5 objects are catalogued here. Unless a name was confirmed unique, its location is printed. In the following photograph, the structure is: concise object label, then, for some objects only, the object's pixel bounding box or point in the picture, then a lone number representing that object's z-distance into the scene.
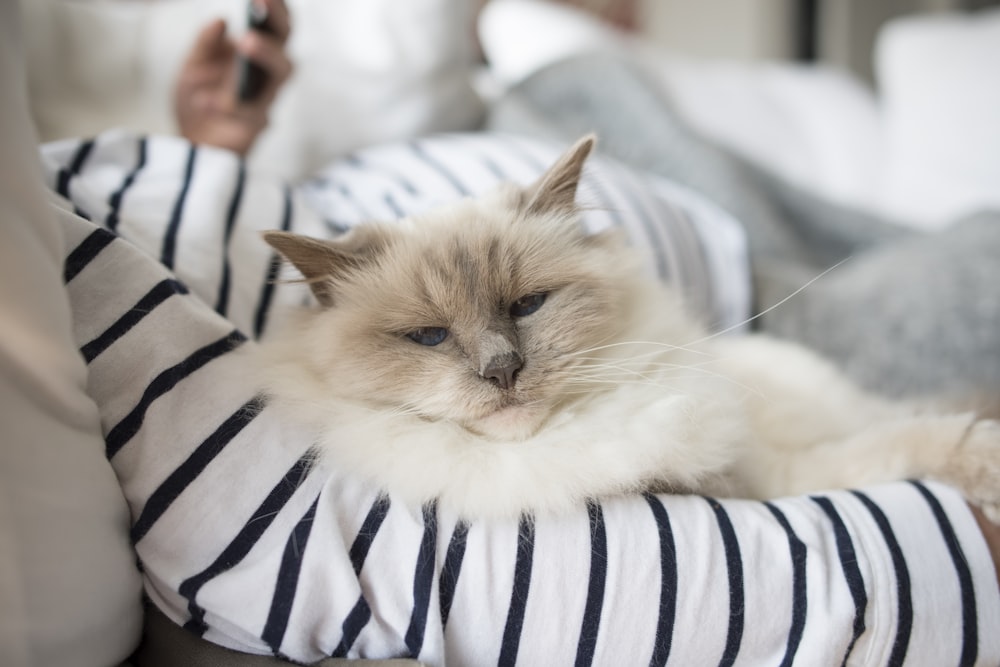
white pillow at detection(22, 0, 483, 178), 0.79
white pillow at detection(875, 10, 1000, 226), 1.04
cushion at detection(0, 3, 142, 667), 0.42
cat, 0.49
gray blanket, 0.71
